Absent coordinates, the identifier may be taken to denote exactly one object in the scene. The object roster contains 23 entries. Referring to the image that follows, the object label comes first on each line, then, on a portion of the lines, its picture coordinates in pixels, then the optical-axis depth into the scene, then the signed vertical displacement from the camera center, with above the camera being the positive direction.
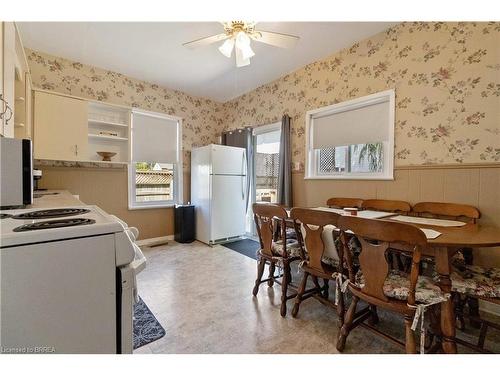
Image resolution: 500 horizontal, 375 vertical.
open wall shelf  3.45 +0.76
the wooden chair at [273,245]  2.01 -0.56
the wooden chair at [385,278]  1.29 -0.57
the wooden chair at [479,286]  1.41 -0.60
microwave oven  1.35 +0.05
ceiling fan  2.09 +1.30
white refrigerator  3.92 -0.15
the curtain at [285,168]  3.49 +0.22
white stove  0.74 -0.34
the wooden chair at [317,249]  1.70 -0.49
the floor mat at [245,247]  3.60 -1.03
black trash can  4.11 -0.70
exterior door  4.24 +0.19
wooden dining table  1.32 -0.41
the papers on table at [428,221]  1.83 -0.30
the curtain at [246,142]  4.28 +0.73
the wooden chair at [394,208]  2.21 -0.25
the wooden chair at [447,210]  2.01 -0.23
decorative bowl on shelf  3.44 +0.38
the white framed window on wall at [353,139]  2.64 +0.53
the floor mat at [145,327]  1.67 -1.07
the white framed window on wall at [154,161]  3.92 +0.36
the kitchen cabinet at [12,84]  1.60 +0.80
